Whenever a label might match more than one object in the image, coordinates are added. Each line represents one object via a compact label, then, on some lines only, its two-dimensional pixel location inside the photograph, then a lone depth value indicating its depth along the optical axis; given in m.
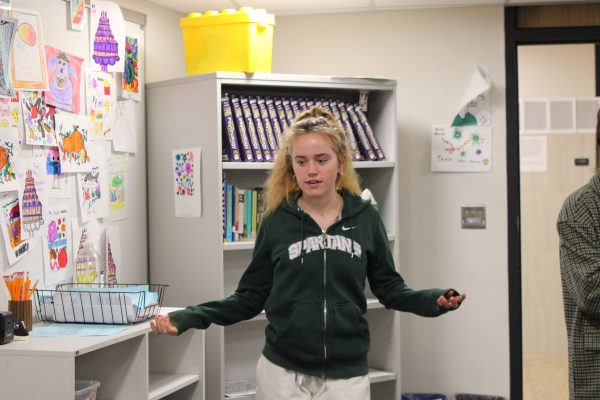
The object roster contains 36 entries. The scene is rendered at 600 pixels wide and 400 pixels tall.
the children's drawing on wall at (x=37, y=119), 2.81
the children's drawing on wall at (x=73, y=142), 3.04
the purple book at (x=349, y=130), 3.79
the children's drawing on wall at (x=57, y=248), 2.96
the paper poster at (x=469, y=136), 4.16
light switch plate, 4.19
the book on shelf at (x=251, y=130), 3.59
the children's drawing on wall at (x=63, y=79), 2.97
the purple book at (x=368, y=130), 3.83
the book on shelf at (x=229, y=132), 3.54
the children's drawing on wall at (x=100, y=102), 3.27
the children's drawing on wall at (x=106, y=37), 3.31
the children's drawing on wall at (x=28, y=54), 2.71
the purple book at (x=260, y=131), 3.62
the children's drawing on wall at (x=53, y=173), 2.92
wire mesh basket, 2.74
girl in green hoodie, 2.18
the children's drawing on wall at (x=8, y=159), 2.68
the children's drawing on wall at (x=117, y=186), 3.44
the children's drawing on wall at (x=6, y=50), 2.61
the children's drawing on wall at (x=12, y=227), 2.70
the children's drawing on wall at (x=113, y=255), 3.40
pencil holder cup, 2.58
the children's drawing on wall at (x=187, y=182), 3.56
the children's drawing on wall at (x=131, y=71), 3.56
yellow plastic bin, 3.53
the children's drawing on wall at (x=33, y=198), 2.80
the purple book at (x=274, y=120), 3.68
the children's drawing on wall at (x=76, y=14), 3.13
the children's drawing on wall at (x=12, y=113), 2.69
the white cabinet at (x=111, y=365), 2.33
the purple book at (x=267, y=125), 3.64
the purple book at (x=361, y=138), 3.81
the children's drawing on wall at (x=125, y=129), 3.49
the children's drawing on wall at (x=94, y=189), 3.21
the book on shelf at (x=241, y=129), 3.56
